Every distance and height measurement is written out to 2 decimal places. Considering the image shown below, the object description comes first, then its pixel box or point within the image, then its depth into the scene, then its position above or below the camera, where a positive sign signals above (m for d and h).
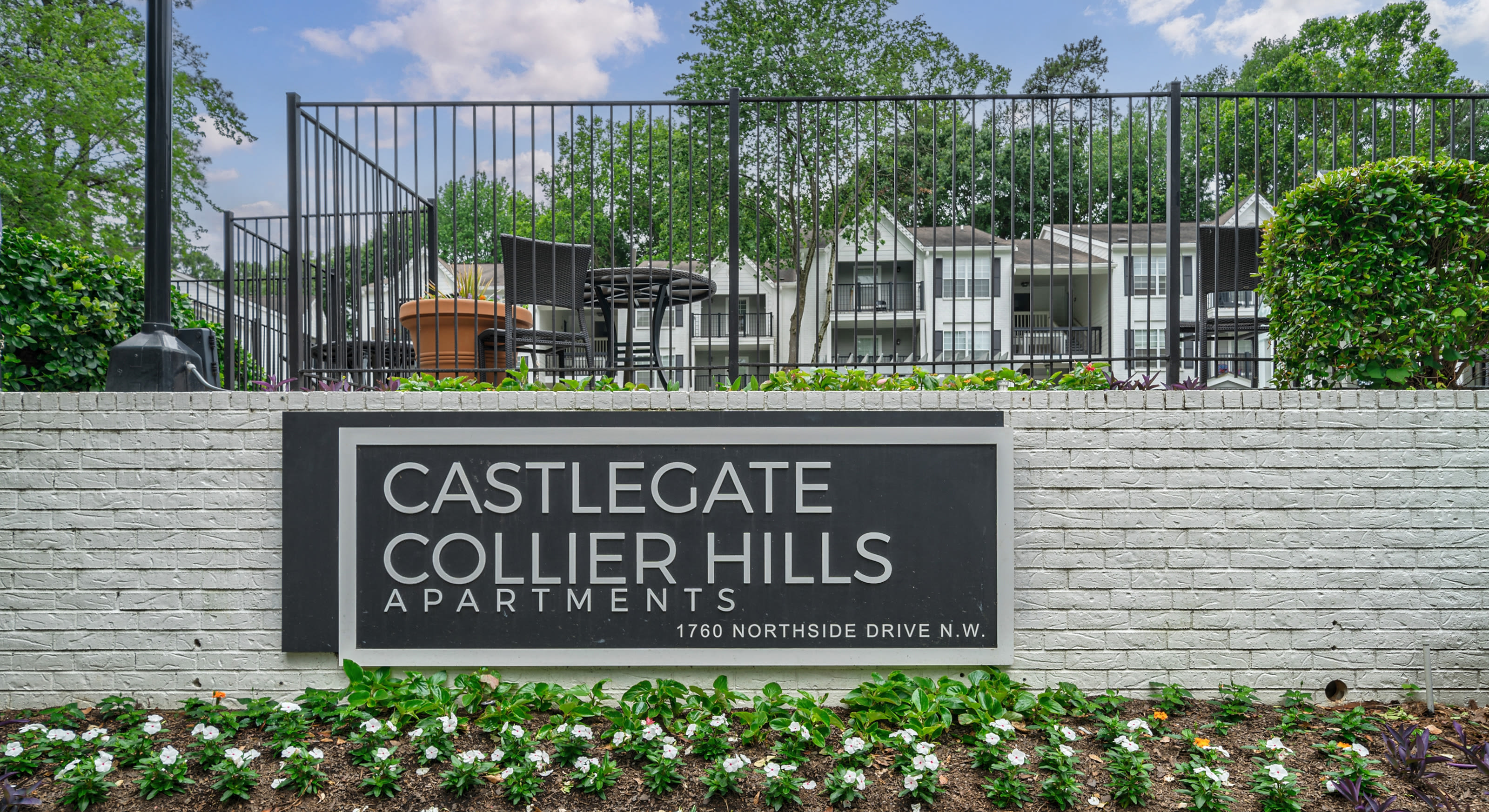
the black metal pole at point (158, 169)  3.15 +0.94
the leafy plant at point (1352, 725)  2.66 -1.09
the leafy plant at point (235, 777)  2.38 -1.14
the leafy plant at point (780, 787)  2.35 -1.14
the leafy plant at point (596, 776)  2.40 -1.14
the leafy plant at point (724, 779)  2.38 -1.13
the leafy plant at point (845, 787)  2.36 -1.15
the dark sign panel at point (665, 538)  2.89 -0.49
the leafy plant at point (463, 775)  2.39 -1.13
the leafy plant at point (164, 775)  2.39 -1.14
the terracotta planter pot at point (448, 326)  3.75 +0.38
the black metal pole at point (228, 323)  3.54 +0.37
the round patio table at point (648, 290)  3.61 +0.60
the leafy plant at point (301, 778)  2.40 -1.14
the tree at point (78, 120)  13.23 +4.90
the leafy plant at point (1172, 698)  2.86 -1.06
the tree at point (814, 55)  15.96 +7.22
